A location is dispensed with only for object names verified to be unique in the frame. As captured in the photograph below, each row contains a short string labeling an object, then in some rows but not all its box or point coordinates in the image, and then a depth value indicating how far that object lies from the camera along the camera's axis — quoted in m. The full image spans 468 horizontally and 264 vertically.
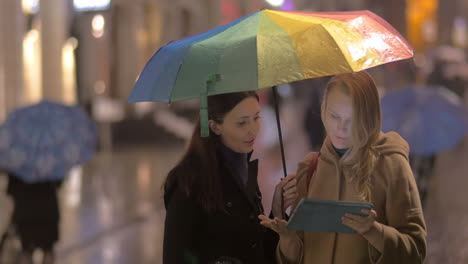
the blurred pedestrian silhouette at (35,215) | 12.10
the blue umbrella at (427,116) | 12.64
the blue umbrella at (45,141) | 11.89
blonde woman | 4.71
